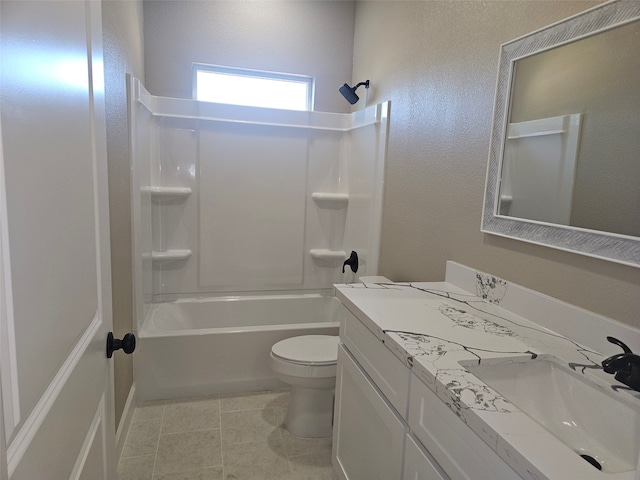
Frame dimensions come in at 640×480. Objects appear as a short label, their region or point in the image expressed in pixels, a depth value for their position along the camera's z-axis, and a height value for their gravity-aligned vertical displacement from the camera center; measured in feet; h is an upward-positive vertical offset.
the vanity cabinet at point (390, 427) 2.90 -2.07
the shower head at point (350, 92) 9.45 +2.41
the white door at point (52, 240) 1.69 -0.32
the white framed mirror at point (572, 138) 3.59 +0.68
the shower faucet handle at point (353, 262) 9.54 -1.60
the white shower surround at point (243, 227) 8.47 -0.94
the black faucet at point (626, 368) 3.00 -1.21
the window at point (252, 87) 10.25 +2.68
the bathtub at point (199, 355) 8.08 -3.44
